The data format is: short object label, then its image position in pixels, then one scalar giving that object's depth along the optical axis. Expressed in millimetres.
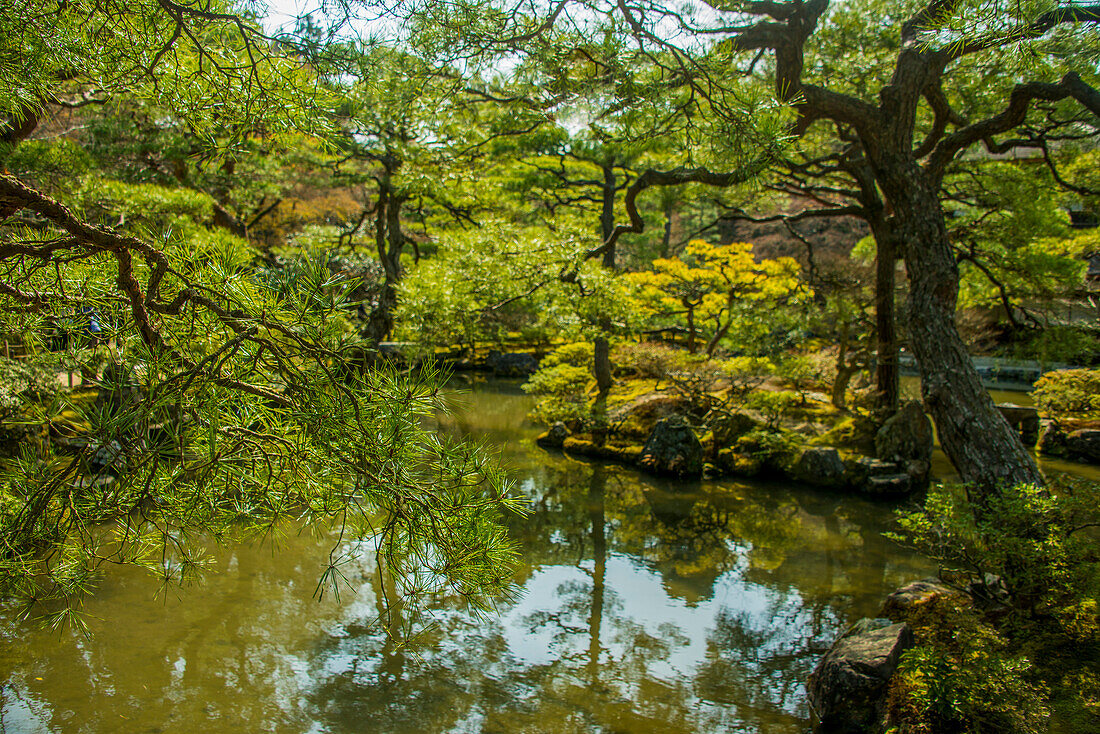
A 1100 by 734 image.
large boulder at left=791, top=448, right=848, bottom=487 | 6449
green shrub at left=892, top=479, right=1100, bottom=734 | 2250
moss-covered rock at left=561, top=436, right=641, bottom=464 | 7273
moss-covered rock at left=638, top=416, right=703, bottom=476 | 6777
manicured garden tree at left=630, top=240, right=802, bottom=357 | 8180
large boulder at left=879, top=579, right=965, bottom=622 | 3281
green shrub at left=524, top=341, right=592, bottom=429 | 7957
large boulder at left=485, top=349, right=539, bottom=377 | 13344
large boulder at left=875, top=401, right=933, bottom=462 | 6449
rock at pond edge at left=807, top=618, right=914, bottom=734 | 2701
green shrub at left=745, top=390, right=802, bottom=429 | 6926
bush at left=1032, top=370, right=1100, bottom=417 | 6723
